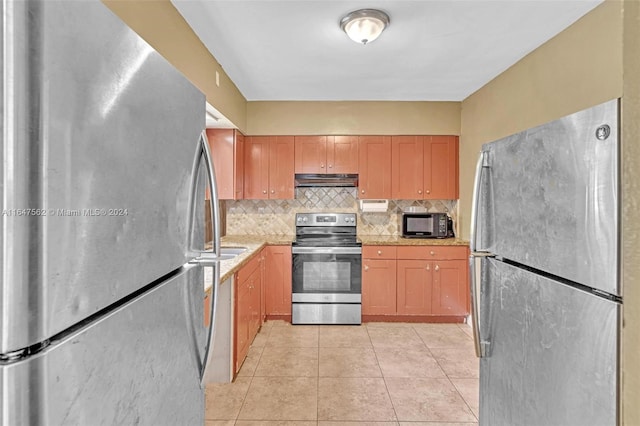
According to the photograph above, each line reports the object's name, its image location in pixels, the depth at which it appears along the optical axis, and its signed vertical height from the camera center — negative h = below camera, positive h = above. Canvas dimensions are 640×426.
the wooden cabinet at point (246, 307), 2.57 -0.85
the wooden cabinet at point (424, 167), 3.98 +0.53
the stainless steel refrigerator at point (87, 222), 0.42 -0.02
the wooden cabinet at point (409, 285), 3.74 -0.85
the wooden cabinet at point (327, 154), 3.99 +0.69
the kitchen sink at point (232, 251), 3.27 -0.40
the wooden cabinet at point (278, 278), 3.75 -0.77
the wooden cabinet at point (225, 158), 3.65 +0.59
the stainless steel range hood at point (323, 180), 3.98 +0.37
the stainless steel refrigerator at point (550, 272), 0.80 -0.19
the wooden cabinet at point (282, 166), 4.00 +0.54
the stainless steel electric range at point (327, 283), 3.71 -0.82
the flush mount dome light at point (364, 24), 2.07 +1.21
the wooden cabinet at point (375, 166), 3.99 +0.55
